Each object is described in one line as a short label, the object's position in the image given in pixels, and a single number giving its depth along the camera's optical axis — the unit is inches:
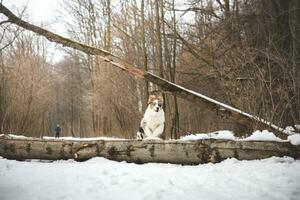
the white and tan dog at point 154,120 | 301.4
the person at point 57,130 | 952.3
